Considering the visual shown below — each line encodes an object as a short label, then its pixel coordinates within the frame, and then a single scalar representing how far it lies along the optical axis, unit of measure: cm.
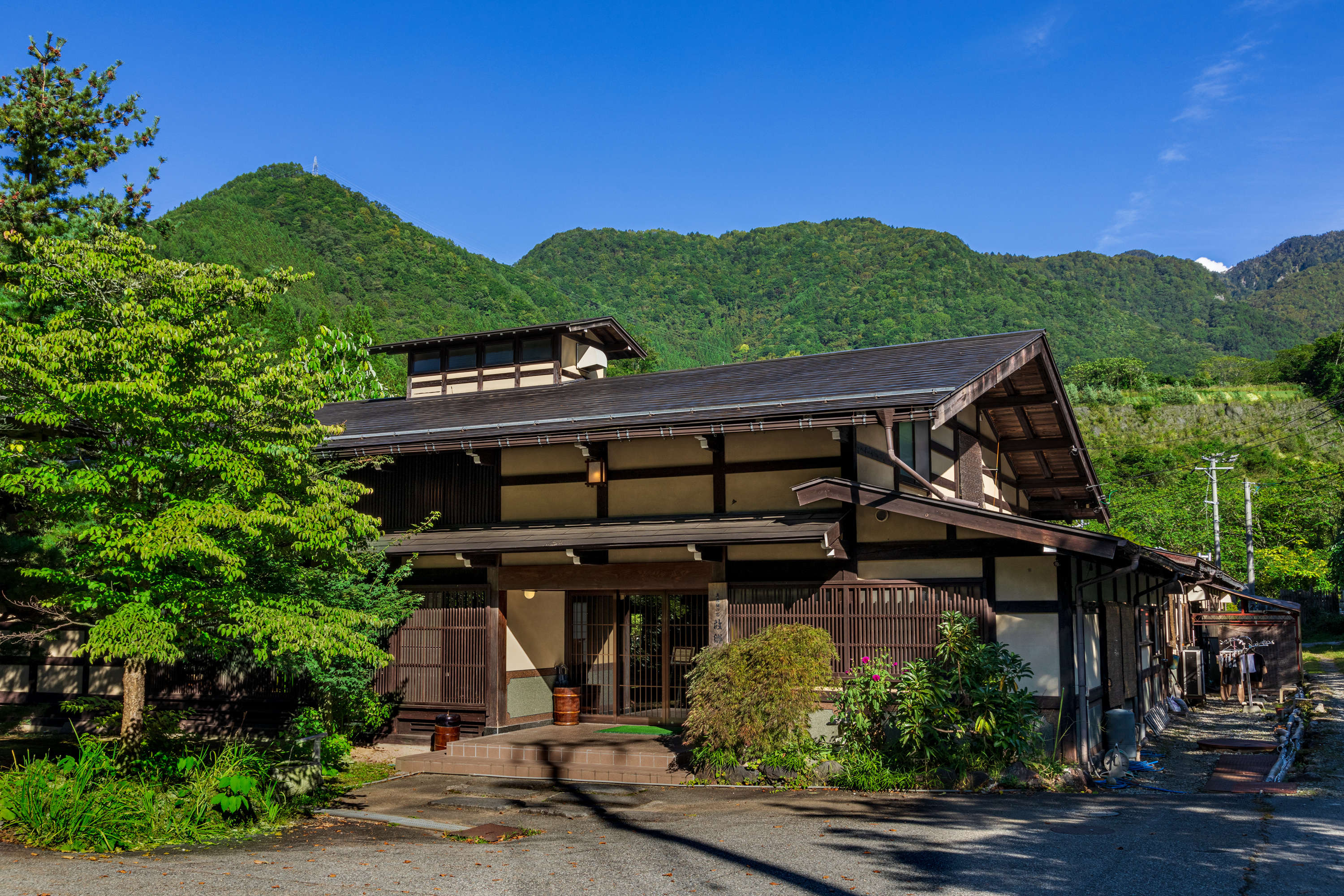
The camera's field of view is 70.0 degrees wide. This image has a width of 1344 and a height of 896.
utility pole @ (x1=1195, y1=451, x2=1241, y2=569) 3566
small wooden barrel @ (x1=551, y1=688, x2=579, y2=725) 1492
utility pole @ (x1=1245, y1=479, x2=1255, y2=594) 3712
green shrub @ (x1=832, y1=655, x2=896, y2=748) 1126
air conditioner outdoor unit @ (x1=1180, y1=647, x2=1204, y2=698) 2312
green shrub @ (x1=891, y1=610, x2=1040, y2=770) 1070
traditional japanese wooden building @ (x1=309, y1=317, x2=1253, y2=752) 1158
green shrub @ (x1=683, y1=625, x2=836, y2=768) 1114
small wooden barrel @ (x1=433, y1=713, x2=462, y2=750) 1356
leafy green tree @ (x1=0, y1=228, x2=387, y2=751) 796
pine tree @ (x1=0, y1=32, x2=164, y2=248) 1428
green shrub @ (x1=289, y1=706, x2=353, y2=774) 1189
